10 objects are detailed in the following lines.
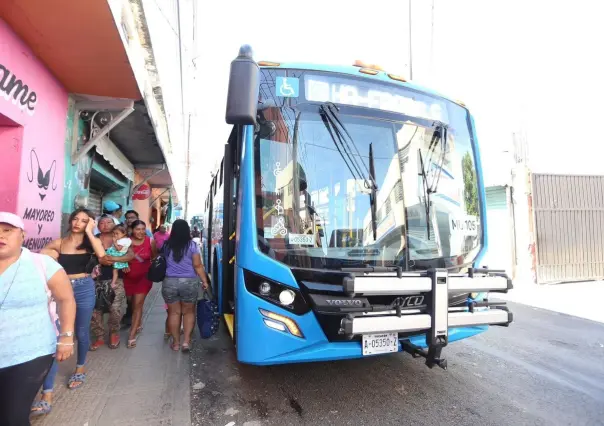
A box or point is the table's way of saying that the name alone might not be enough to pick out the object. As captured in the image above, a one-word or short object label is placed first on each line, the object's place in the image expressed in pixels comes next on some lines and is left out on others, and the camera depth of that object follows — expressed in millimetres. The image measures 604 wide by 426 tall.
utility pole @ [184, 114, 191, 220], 23450
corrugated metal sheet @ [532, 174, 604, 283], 10359
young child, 4305
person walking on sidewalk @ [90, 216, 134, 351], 4367
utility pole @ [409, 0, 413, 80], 9609
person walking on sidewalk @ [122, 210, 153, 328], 5535
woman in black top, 3314
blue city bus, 2770
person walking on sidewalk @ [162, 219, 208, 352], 4281
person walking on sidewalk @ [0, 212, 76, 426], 1941
